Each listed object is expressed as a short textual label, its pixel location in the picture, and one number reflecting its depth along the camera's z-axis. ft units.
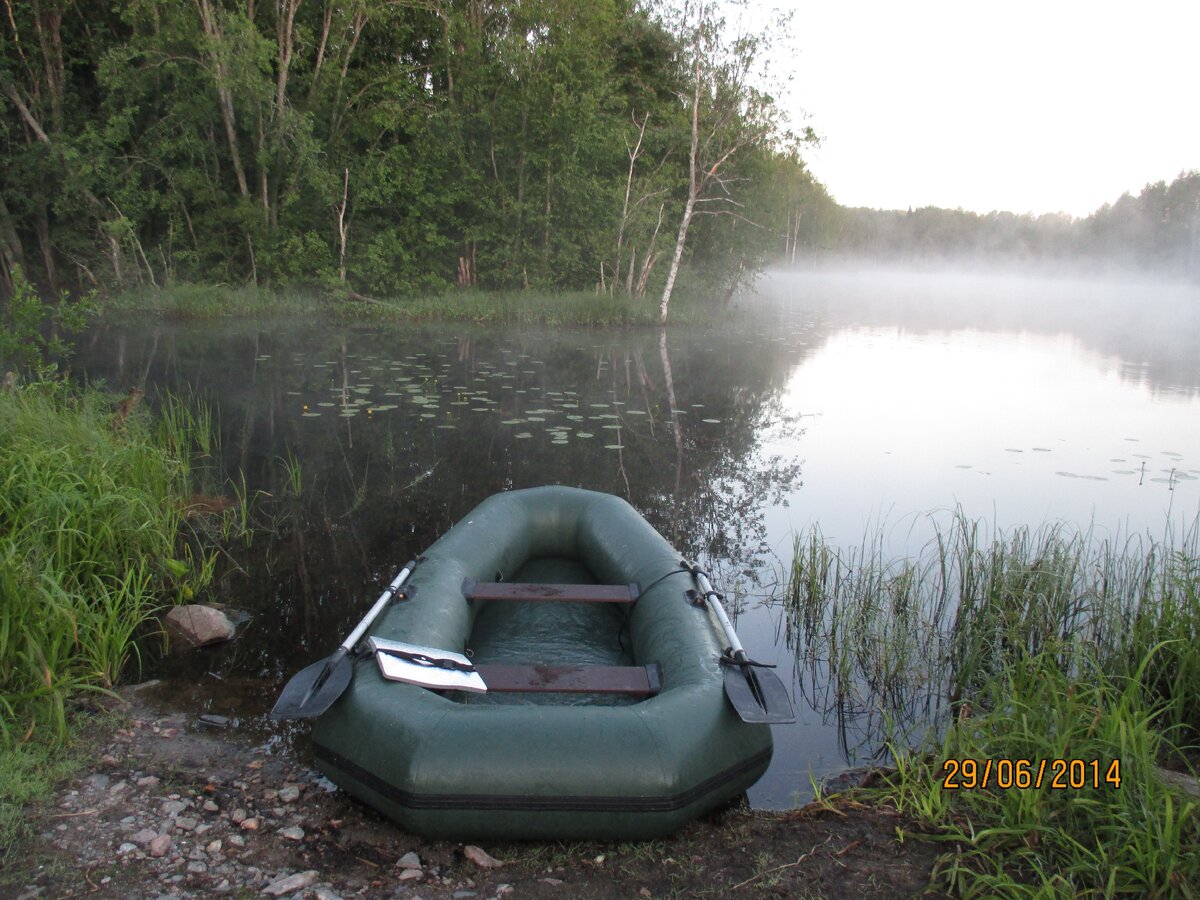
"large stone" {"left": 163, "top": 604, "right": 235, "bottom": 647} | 11.02
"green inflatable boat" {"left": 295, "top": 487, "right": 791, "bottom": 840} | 6.88
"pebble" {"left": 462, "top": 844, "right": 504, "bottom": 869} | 6.94
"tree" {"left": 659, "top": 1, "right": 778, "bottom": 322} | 48.14
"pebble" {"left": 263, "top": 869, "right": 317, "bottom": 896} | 6.45
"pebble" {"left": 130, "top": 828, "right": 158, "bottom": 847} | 6.86
